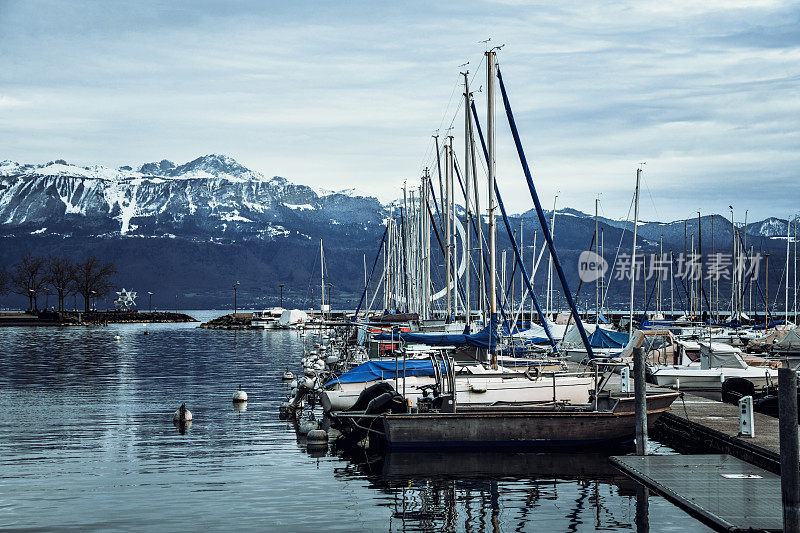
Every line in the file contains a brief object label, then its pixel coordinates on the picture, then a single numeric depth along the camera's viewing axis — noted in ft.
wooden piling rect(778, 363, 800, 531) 52.42
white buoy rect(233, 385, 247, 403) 151.33
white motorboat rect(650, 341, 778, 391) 144.05
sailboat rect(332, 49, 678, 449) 91.91
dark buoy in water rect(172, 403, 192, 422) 125.70
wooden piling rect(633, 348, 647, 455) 83.30
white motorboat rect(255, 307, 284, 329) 643.04
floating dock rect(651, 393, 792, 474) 80.74
